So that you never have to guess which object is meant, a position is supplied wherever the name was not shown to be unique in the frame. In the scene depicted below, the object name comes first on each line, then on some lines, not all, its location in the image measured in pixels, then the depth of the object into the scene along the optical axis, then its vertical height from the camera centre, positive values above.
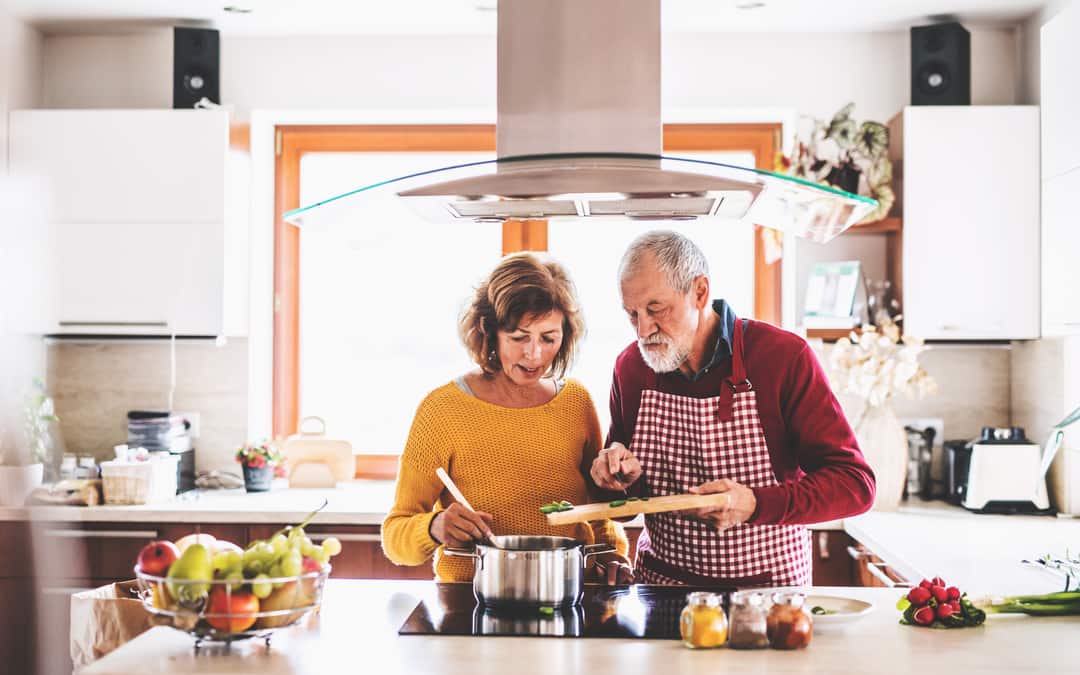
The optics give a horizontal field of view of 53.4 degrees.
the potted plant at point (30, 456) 3.68 -0.41
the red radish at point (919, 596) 1.96 -0.46
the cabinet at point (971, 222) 3.71 +0.43
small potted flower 3.98 -0.46
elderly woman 2.38 -0.19
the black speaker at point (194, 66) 4.10 +1.05
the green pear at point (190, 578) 1.72 -0.38
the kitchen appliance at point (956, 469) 3.78 -0.44
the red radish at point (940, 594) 1.96 -0.46
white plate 1.91 -0.49
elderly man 2.37 -0.18
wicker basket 3.68 -0.49
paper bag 2.15 -0.56
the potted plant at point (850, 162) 3.79 +0.66
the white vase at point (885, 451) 3.73 -0.37
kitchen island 1.71 -0.52
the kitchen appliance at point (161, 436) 3.97 -0.35
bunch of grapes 1.74 -0.37
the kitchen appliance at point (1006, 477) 3.61 -0.45
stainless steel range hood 1.96 +0.41
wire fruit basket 1.73 -0.43
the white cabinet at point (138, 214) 3.91 +0.46
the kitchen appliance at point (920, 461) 3.96 -0.43
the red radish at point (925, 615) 1.94 -0.49
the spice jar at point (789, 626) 1.80 -0.47
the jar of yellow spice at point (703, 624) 1.80 -0.47
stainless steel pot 2.02 -0.44
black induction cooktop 1.91 -0.51
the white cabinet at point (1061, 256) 3.27 +0.29
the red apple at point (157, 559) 1.75 -0.36
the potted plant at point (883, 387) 3.71 -0.15
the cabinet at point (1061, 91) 3.20 +0.79
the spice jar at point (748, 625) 1.82 -0.48
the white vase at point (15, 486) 3.67 -0.50
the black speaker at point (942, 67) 3.92 +1.02
